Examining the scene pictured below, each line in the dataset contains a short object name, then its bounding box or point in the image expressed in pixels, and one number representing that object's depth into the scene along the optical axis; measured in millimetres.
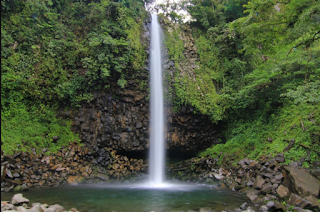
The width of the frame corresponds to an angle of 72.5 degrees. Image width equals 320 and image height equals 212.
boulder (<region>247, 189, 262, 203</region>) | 7984
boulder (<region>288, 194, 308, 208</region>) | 6550
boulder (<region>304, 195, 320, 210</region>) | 6453
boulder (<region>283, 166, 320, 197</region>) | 7203
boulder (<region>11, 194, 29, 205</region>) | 6754
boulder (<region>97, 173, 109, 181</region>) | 13185
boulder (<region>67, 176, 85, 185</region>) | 12031
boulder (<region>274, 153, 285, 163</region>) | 10078
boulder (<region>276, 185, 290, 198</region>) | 7801
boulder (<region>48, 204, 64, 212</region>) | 6329
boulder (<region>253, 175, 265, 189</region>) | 9102
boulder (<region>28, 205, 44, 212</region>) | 5857
